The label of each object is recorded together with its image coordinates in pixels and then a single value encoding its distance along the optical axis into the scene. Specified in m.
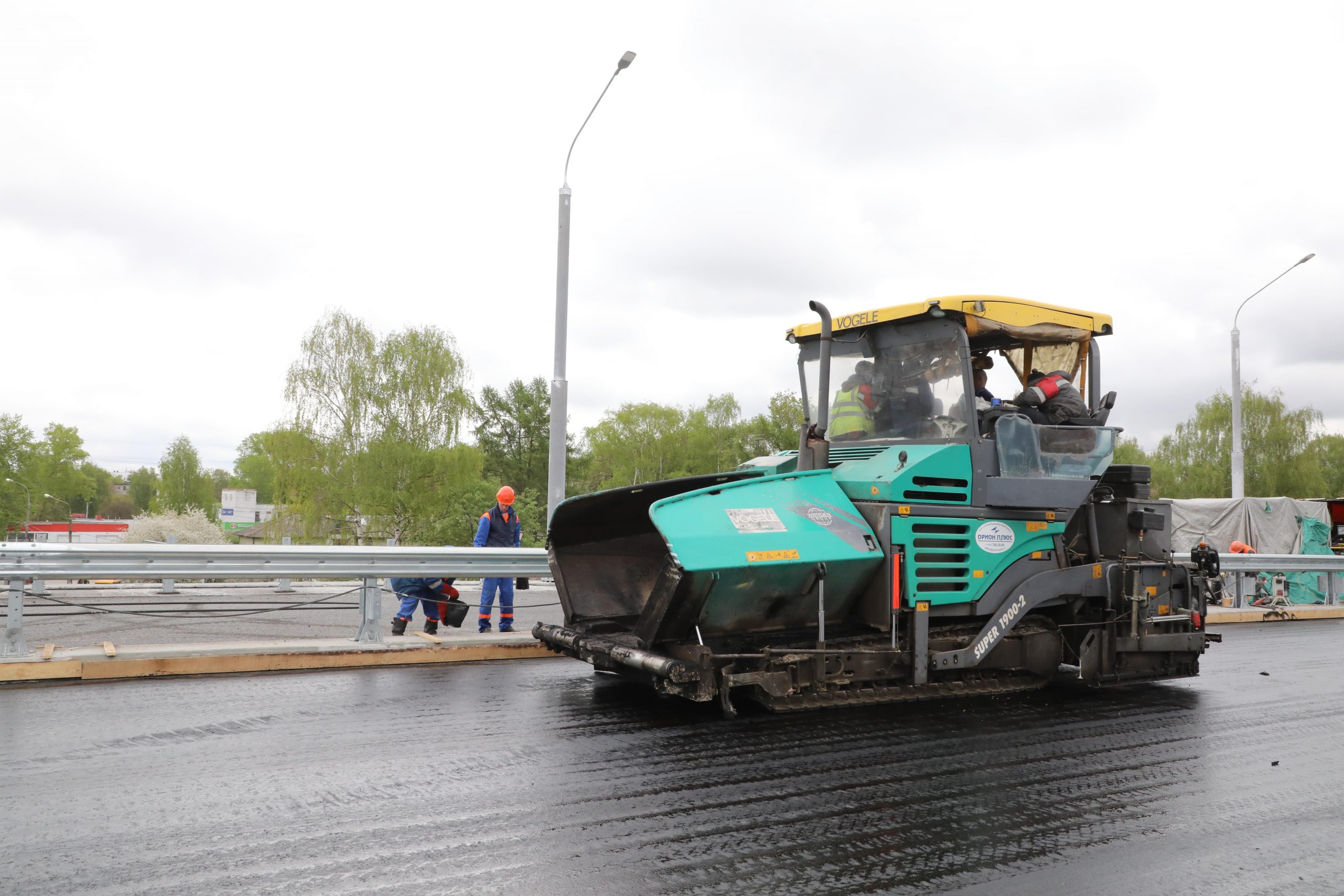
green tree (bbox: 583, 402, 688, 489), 69.12
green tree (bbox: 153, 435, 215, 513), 88.31
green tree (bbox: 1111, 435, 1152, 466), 56.34
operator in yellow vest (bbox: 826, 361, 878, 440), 7.32
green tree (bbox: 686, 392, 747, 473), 63.97
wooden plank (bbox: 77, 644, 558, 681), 7.36
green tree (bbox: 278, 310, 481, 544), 41.19
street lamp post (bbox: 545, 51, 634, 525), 11.42
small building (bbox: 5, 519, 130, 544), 46.52
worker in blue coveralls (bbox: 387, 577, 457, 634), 9.50
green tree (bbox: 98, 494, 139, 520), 120.94
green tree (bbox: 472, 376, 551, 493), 60.44
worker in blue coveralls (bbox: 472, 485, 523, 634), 9.84
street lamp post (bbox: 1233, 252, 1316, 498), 21.22
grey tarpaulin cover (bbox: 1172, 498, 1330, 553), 20.98
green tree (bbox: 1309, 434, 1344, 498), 51.72
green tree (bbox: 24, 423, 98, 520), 66.75
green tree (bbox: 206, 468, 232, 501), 110.06
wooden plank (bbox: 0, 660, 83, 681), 6.96
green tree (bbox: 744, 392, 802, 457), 47.69
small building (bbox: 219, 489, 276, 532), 72.38
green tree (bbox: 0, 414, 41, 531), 60.84
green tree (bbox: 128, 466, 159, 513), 119.88
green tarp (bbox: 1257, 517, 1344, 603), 16.00
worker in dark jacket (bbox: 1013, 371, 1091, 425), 7.18
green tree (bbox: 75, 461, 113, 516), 101.68
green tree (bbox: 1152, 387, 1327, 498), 48.88
